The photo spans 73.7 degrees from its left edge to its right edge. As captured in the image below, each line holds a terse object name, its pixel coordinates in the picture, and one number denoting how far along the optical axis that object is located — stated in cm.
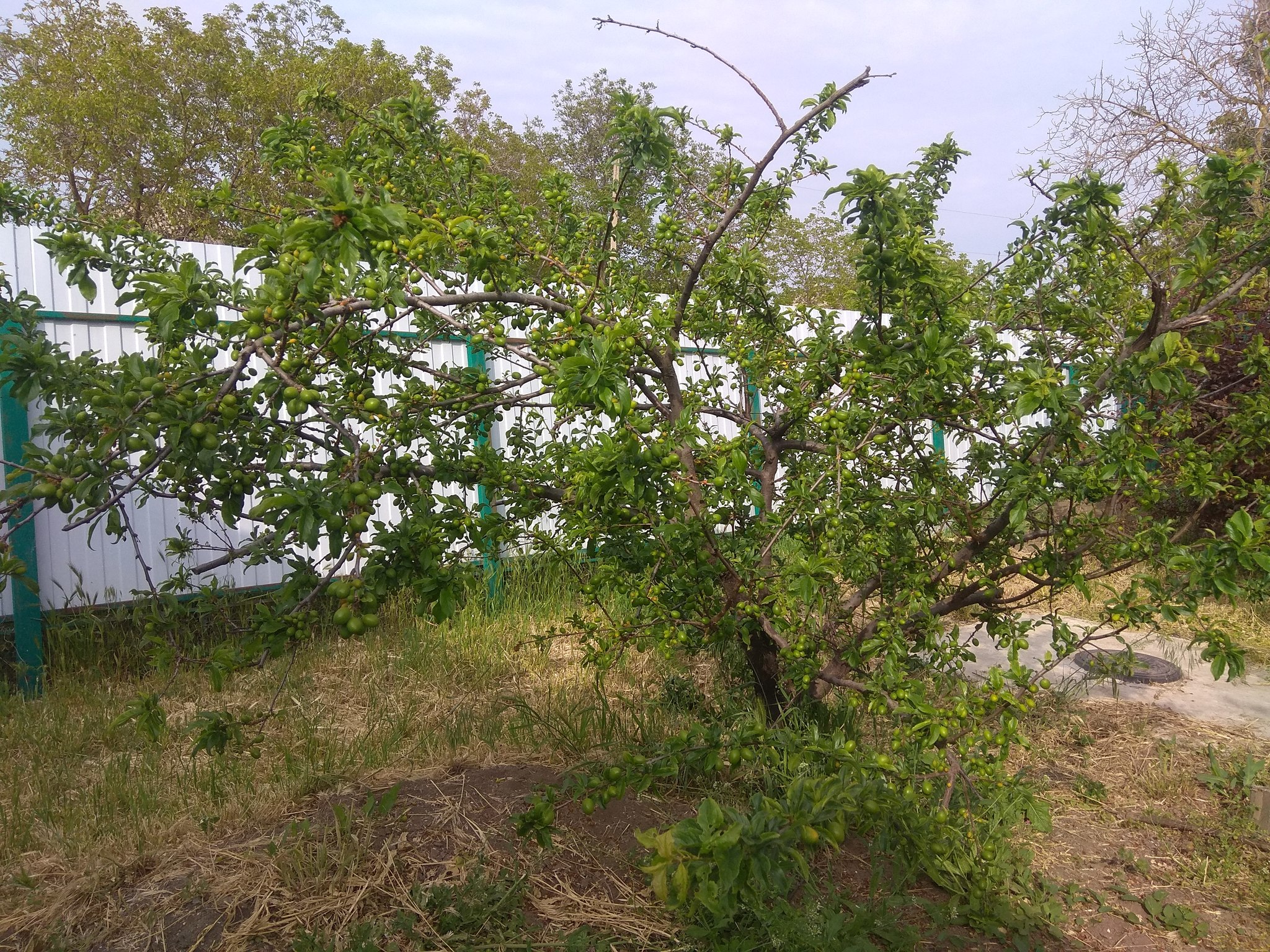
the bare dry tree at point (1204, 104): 1001
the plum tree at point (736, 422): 173
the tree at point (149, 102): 1709
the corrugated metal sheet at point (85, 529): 522
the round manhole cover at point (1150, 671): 469
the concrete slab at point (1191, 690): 422
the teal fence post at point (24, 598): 495
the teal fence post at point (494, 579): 574
